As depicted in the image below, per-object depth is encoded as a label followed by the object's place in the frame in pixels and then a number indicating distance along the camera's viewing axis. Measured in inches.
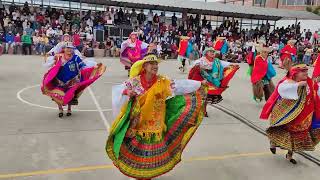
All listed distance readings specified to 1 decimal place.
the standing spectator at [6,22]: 812.5
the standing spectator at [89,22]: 906.9
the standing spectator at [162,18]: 1040.2
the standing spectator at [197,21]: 1067.9
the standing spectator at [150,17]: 1012.1
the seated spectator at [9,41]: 788.6
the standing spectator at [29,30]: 804.6
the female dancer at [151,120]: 172.4
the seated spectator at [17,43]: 800.3
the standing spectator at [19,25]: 818.2
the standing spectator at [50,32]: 813.9
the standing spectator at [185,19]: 1043.1
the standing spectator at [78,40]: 758.9
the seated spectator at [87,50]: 825.8
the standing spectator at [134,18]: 975.8
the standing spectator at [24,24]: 826.3
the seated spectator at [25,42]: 798.5
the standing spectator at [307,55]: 962.0
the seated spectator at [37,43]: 806.3
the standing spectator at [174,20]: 1039.6
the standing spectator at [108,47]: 870.4
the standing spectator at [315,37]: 1076.2
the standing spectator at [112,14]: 946.1
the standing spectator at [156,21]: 995.7
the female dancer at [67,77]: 308.5
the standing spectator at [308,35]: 1122.0
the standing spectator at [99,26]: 890.7
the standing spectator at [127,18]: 951.6
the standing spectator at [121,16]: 950.8
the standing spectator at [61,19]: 887.2
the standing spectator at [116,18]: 946.1
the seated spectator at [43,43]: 804.6
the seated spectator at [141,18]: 986.8
